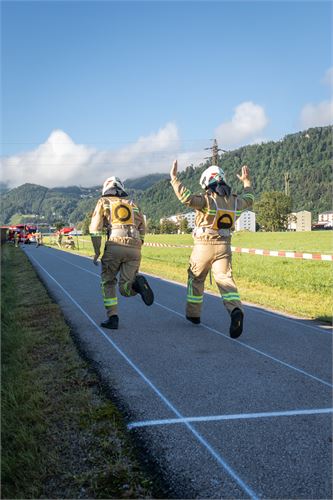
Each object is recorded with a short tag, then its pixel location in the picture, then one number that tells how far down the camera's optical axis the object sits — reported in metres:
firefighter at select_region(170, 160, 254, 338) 6.65
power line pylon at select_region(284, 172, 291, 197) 119.00
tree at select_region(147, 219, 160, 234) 157.68
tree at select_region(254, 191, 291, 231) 123.94
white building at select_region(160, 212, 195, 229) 188.50
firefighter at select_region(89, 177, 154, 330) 7.22
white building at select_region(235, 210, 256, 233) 192.21
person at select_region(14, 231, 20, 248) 56.15
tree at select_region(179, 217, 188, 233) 147.86
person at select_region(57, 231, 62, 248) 49.28
